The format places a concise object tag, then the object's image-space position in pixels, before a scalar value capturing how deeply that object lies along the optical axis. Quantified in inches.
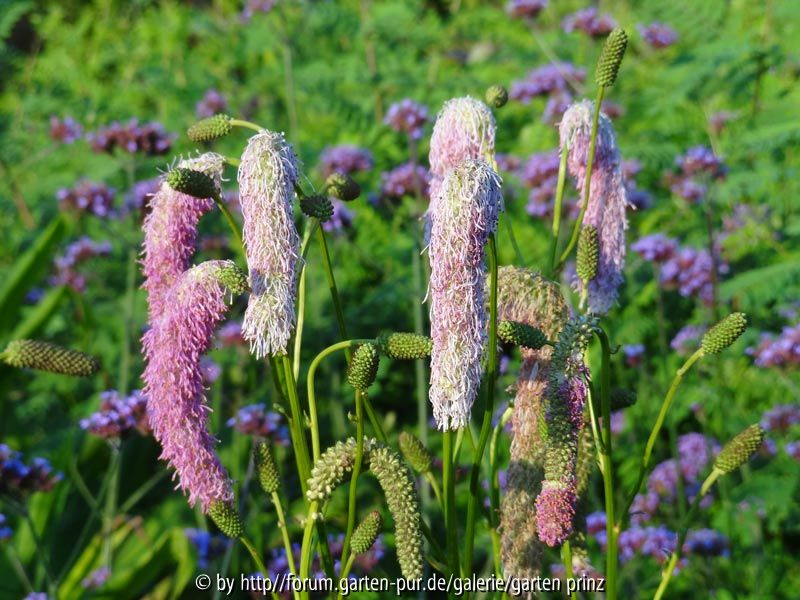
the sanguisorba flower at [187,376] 66.6
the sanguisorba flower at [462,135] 81.4
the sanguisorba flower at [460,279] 61.9
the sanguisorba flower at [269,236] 64.7
